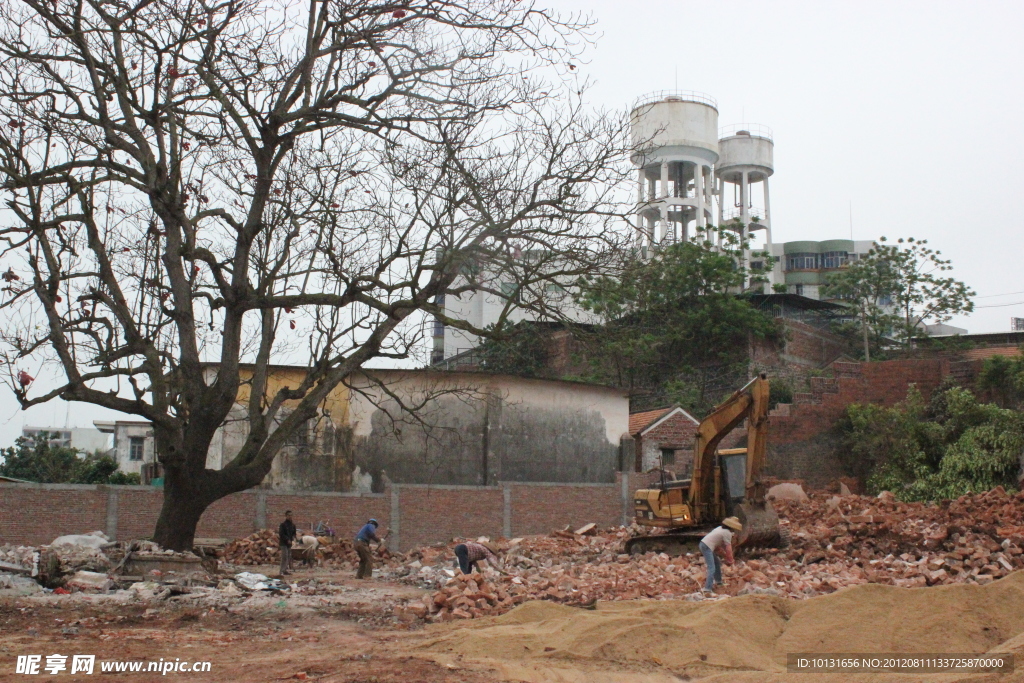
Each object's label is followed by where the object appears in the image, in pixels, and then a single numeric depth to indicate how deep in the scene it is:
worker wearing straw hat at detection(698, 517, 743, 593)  13.55
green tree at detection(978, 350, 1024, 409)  28.09
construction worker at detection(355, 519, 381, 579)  18.61
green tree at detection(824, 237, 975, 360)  40.66
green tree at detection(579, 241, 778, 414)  37.41
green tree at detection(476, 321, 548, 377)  35.72
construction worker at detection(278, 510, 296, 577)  19.20
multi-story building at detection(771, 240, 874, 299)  65.75
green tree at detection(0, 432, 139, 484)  35.59
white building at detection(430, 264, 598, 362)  45.42
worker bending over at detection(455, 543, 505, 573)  14.64
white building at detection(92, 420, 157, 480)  50.44
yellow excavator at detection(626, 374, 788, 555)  17.36
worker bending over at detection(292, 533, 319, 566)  21.03
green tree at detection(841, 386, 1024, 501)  25.45
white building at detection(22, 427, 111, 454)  72.31
